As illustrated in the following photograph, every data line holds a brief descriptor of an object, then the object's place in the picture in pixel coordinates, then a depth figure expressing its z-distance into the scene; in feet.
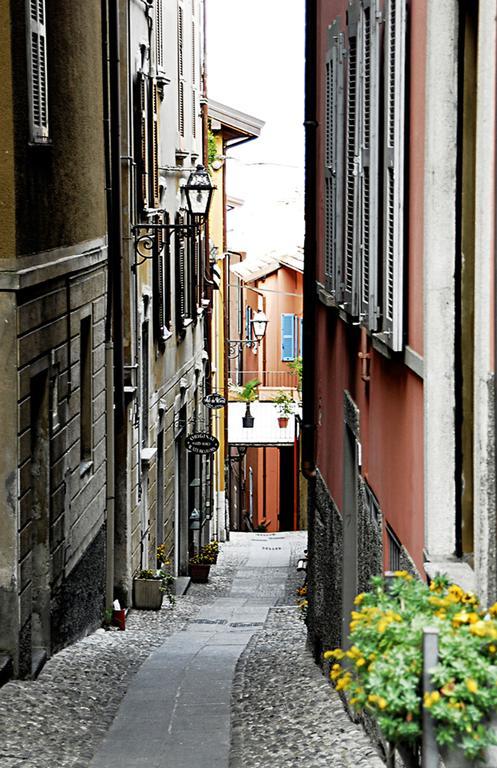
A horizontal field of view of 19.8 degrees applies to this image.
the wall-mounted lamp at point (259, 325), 126.98
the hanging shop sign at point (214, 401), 103.65
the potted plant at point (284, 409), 134.62
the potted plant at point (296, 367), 145.14
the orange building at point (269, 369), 161.23
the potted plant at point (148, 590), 61.98
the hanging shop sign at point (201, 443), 85.51
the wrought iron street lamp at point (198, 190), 58.95
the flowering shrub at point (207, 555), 85.05
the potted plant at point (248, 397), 138.82
